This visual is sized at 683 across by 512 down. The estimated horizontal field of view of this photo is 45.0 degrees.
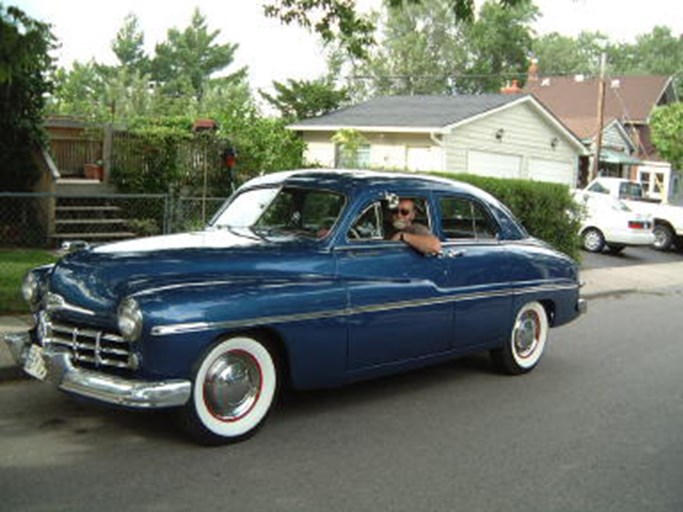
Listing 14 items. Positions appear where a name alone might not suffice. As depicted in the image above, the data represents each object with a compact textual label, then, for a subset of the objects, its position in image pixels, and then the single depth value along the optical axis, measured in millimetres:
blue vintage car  4852
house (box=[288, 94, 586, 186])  24253
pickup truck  22250
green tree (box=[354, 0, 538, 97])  61875
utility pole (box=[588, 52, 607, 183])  29578
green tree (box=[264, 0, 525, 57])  12672
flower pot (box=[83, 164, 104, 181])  16375
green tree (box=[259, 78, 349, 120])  35281
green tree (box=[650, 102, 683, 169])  37000
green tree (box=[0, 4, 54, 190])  13961
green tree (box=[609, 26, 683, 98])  96875
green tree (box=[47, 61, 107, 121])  54500
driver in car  6305
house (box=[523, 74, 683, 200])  37594
